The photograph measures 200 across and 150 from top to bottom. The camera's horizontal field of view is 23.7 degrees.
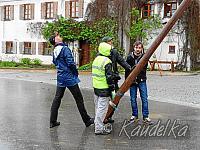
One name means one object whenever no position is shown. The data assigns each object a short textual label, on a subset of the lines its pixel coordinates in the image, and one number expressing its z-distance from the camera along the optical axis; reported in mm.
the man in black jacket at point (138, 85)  10277
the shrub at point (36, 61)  37297
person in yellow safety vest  9102
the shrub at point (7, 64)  36594
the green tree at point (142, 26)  30797
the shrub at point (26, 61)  37406
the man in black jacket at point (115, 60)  9336
